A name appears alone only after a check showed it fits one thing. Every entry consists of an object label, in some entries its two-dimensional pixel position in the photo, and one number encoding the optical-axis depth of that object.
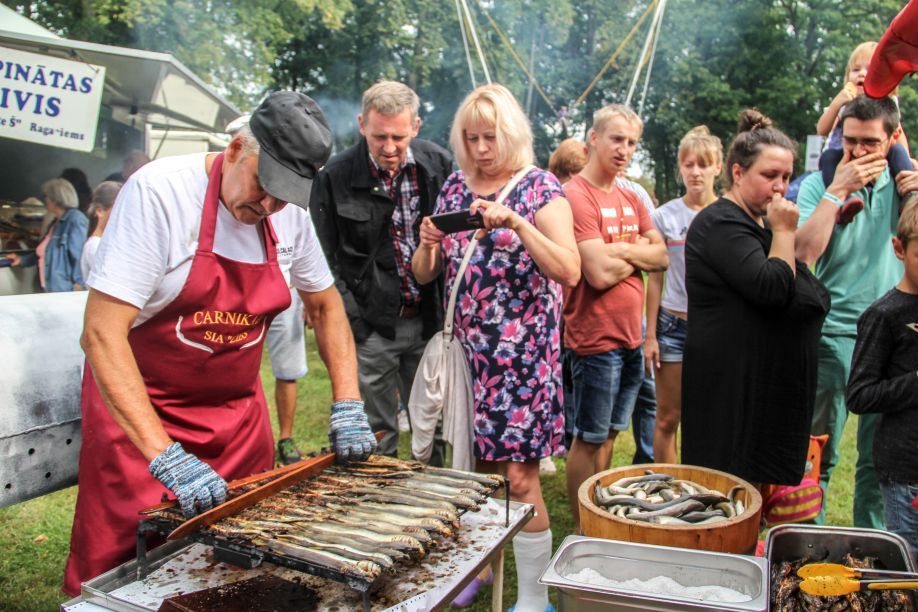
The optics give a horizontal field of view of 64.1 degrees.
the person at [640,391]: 4.20
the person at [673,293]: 4.17
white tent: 6.97
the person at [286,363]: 4.85
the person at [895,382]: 2.59
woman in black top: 2.75
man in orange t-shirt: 3.62
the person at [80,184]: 8.10
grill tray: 1.50
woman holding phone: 2.93
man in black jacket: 3.71
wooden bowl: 2.07
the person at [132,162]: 6.25
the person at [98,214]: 4.95
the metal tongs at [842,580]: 1.82
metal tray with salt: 1.75
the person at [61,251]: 6.30
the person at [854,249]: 3.17
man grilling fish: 1.85
